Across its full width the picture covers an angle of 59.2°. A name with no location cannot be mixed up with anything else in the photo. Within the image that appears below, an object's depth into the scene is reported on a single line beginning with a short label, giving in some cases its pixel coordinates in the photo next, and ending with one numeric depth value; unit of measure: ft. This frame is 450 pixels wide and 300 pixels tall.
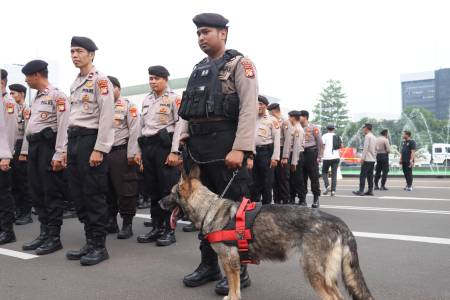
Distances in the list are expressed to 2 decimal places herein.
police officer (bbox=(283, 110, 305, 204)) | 27.27
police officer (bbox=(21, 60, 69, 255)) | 15.60
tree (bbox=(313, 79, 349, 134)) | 215.92
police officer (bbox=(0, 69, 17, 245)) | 16.44
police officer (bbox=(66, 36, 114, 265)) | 13.70
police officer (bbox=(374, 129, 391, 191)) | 40.97
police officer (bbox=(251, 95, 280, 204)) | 23.68
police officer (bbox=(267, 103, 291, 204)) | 27.12
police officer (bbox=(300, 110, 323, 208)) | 29.14
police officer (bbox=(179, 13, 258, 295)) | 10.48
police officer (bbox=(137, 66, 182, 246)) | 17.38
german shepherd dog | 8.41
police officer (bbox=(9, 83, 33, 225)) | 23.53
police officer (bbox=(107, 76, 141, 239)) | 19.02
